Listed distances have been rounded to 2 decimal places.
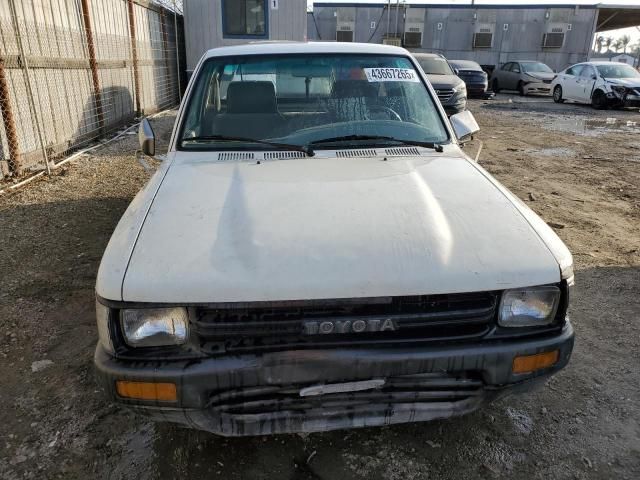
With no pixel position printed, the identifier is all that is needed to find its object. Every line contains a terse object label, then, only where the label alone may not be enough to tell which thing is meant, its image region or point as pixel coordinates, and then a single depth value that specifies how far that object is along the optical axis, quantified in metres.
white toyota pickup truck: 1.76
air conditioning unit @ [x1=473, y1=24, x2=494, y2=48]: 26.67
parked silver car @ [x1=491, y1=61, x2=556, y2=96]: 20.14
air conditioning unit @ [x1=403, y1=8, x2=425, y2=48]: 26.78
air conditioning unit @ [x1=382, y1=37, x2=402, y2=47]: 25.85
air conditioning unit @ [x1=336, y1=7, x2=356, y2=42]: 26.78
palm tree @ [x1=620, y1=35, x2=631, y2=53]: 81.83
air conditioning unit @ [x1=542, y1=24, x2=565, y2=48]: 26.45
